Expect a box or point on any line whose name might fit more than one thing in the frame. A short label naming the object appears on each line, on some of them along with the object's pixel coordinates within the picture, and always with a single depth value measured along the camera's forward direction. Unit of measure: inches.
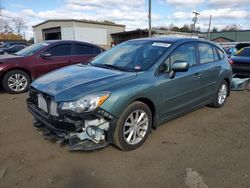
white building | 1058.2
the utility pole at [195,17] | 1630.4
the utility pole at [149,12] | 754.3
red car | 212.6
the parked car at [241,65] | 260.8
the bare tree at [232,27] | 2557.0
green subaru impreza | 96.1
